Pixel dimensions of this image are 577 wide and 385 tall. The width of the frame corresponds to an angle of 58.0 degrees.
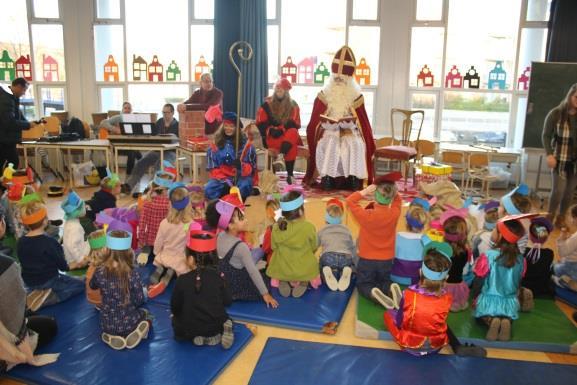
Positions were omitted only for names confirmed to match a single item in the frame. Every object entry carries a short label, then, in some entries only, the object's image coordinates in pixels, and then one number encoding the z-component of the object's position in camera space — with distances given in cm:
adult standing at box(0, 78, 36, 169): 640
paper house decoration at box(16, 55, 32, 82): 954
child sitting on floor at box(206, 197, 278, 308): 339
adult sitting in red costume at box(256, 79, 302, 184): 717
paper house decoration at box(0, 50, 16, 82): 959
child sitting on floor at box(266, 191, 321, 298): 360
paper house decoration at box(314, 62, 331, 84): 909
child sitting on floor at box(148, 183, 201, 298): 380
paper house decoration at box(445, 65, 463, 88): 873
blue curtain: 870
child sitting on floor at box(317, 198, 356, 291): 381
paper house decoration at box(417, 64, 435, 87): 878
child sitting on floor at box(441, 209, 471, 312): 340
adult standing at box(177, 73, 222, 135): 783
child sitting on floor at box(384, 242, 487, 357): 288
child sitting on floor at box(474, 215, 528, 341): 311
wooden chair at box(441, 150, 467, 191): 749
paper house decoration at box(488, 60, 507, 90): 859
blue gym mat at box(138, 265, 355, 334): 331
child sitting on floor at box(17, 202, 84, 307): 340
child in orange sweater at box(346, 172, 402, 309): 366
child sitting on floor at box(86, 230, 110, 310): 324
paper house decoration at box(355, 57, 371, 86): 895
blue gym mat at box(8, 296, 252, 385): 268
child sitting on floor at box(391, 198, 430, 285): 373
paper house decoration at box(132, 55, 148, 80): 953
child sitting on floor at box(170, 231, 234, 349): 286
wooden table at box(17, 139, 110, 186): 727
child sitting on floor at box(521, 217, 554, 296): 362
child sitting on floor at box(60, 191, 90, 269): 409
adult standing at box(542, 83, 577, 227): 523
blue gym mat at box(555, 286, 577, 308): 374
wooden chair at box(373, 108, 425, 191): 714
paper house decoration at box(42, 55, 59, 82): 957
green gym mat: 312
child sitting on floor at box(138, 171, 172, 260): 432
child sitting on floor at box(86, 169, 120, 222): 486
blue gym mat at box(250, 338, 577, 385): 273
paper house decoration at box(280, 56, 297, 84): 912
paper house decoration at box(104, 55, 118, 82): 962
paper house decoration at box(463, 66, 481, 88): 867
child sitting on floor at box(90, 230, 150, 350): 290
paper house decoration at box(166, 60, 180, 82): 957
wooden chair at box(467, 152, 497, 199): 725
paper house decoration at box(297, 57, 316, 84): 916
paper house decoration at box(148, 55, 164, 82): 957
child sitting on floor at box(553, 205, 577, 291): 378
